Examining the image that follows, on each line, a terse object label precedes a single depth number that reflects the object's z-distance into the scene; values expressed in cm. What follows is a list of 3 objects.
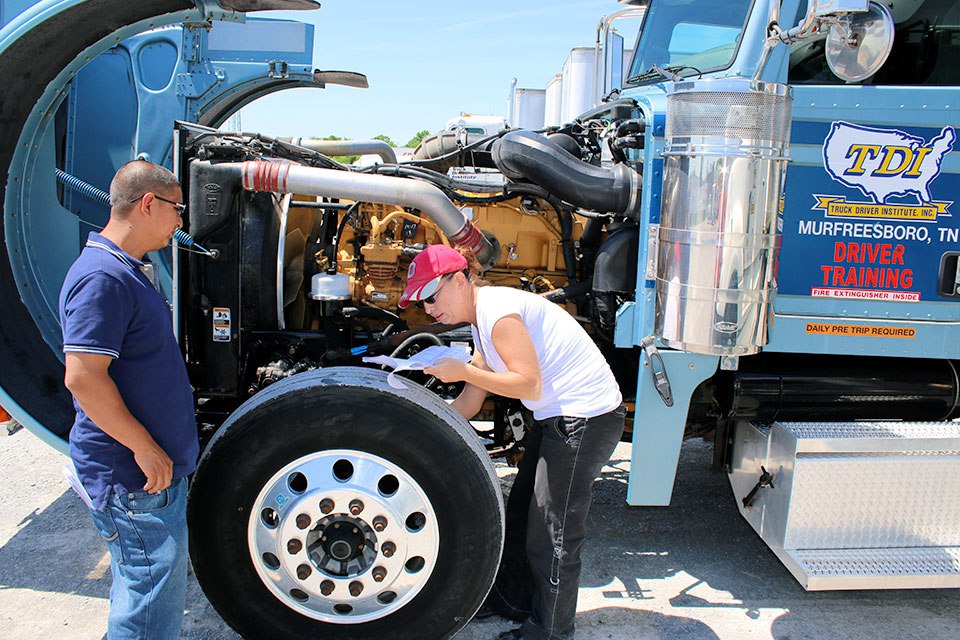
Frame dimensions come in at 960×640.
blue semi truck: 290
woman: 281
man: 227
